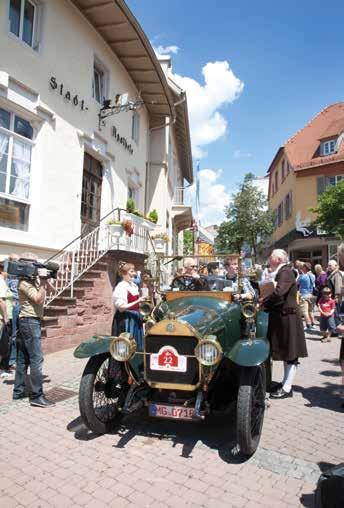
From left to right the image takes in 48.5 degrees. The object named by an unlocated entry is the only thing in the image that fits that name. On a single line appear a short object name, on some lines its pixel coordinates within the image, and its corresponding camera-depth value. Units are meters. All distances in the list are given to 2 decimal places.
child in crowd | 9.18
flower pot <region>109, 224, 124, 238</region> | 9.71
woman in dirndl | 5.51
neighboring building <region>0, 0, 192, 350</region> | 8.04
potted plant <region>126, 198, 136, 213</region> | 11.16
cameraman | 4.59
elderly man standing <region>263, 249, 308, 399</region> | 4.85
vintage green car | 3.40
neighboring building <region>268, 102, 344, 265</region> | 25.11
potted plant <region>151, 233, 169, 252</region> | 13.14
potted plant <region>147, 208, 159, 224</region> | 12.86
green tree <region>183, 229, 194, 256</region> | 31.12
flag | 28.89
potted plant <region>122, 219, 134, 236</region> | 9.77
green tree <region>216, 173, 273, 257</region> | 29.11
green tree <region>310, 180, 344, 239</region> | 18.27
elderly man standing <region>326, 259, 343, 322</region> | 7.42
